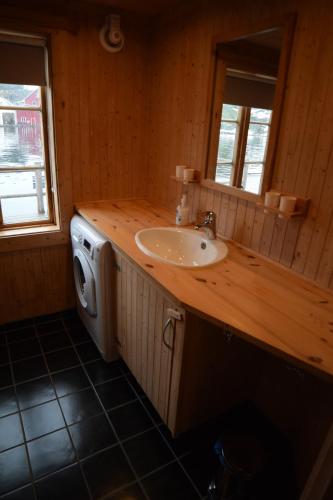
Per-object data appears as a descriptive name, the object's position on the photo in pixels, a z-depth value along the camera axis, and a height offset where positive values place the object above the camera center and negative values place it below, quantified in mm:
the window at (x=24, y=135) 2105 -60
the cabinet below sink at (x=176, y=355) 1496 -1044
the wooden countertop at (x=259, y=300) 1132 -633
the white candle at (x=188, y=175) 2126 -234
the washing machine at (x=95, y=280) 1991 -924
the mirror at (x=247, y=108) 1540 +155
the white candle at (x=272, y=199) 1567 -259
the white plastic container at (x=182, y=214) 2189 -490
